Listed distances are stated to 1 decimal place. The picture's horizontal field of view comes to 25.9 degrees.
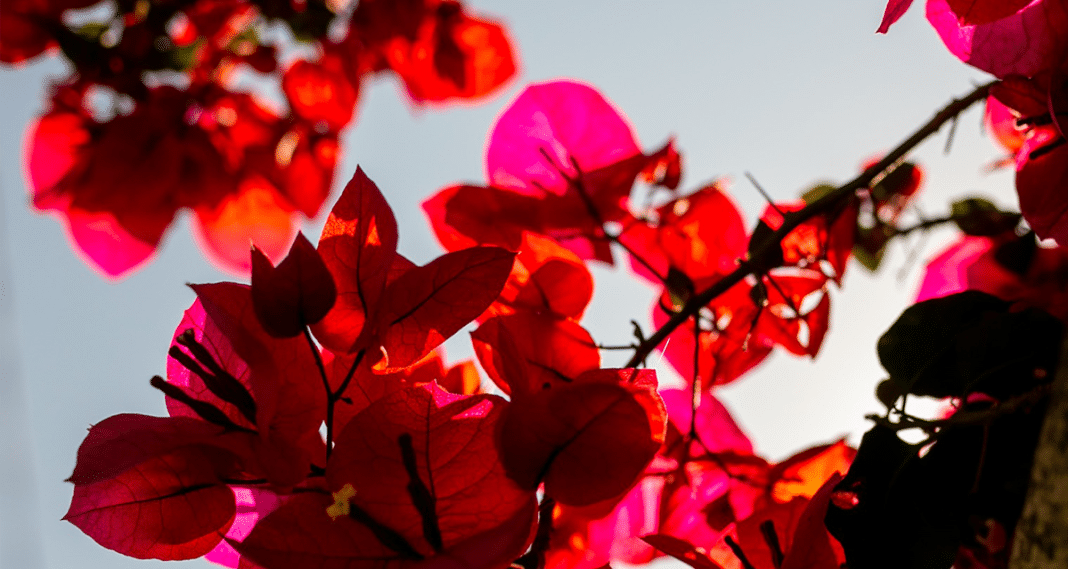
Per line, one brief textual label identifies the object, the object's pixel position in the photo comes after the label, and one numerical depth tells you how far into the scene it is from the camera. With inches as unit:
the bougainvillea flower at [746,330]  21.9
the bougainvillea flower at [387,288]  18.9
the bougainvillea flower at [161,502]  18.8
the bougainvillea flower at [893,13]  18.8
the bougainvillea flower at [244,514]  19.5
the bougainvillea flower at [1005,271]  24.1
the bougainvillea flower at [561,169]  21.7
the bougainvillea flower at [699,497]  20.9
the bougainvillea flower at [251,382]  18.2
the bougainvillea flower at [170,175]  33.8
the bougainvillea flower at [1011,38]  19.5
